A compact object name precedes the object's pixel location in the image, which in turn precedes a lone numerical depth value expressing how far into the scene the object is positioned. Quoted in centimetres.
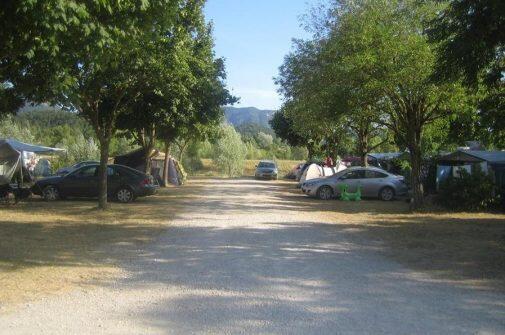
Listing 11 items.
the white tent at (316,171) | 3053
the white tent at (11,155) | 2610
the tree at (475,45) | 943
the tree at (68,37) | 703
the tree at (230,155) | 5841
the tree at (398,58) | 1472
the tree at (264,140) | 10156
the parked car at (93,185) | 1969
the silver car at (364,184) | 2250
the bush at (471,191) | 1681
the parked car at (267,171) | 4516
